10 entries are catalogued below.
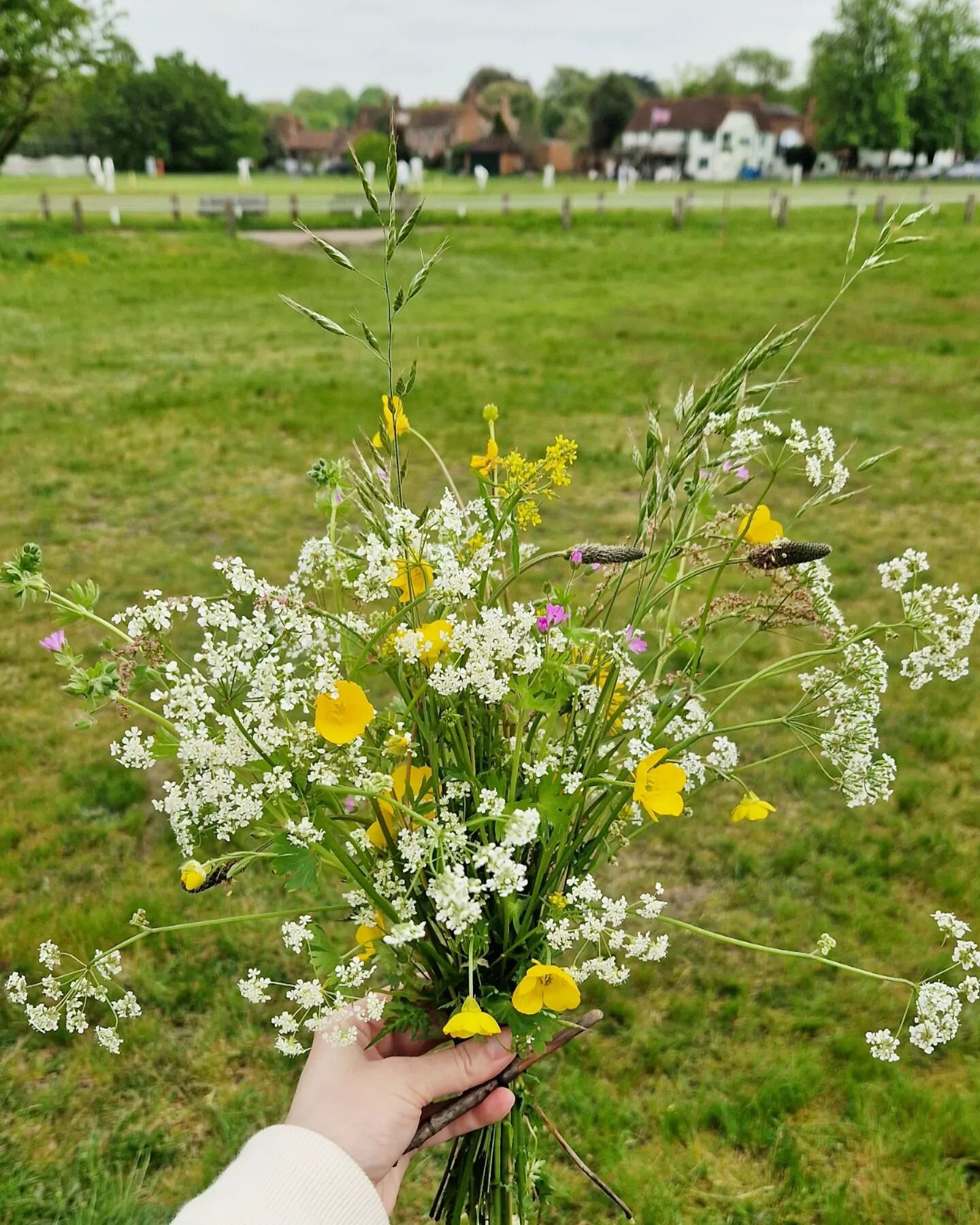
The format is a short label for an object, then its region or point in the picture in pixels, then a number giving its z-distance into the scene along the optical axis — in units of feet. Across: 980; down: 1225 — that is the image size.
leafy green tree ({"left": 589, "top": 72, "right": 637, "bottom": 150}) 190.60
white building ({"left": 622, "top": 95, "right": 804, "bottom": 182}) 188.34
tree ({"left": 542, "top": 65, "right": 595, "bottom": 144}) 220.43
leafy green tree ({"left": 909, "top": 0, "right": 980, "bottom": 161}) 144.87
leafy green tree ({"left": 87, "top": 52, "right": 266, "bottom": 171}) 177.27
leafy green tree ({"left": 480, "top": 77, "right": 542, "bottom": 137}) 229.04
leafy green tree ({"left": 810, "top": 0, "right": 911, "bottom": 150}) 144.87
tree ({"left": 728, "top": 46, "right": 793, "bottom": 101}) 236.43
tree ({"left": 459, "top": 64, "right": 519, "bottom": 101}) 246.27
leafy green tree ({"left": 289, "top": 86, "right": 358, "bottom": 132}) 310.80
